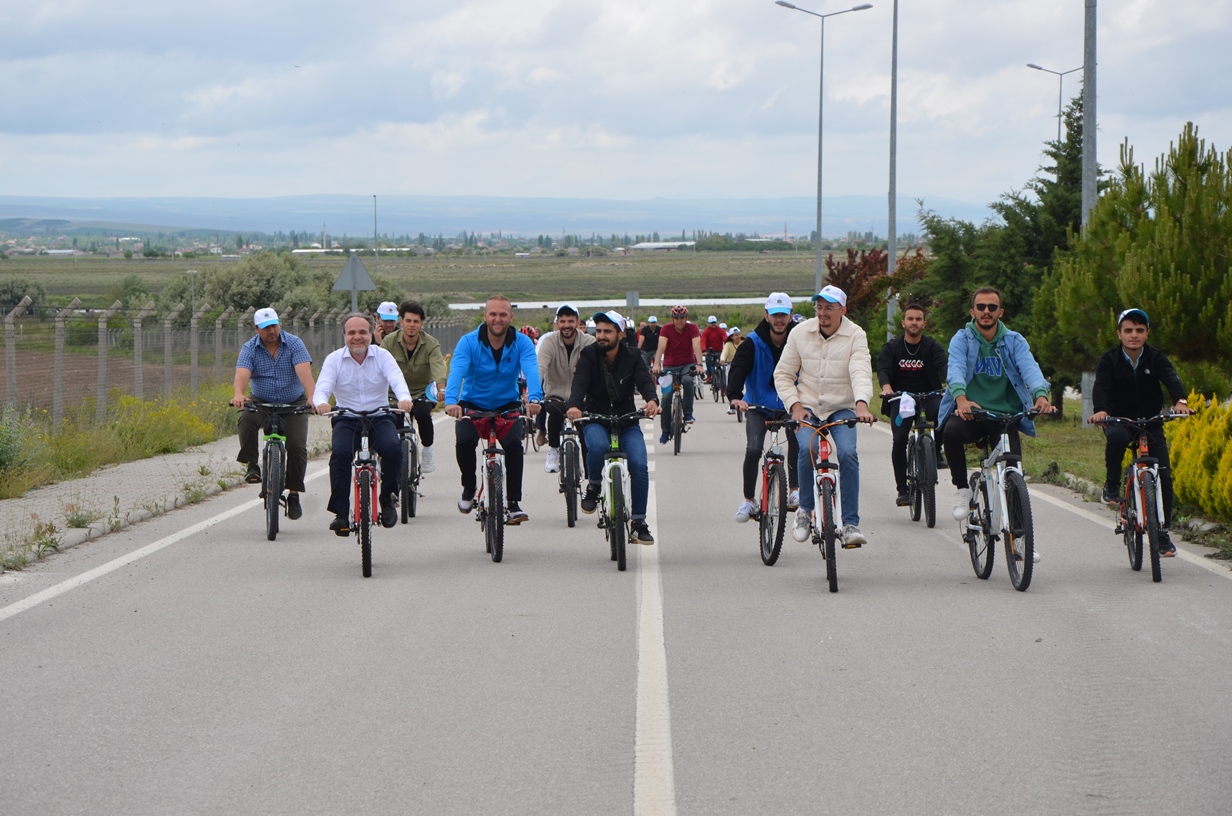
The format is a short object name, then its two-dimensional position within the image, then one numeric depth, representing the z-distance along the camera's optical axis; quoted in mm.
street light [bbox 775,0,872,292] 52053
